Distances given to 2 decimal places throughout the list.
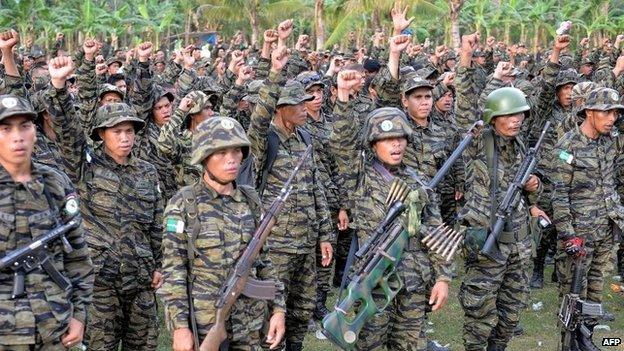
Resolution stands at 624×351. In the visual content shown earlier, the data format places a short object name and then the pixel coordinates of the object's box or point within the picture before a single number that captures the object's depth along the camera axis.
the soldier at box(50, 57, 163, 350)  6.13
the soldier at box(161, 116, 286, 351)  4.87
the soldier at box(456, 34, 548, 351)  7.00
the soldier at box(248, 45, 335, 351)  6.83
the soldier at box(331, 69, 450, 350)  6.05
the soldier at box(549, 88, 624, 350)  7.67
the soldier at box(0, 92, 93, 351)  4.45
